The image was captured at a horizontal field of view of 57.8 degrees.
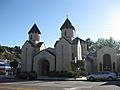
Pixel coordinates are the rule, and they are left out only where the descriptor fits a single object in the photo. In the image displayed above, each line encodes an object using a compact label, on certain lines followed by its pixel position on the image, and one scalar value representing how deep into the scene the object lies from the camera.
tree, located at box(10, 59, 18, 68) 29.25
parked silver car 16.36
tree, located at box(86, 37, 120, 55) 46.56
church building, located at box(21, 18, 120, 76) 23.97
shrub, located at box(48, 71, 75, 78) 20.58
